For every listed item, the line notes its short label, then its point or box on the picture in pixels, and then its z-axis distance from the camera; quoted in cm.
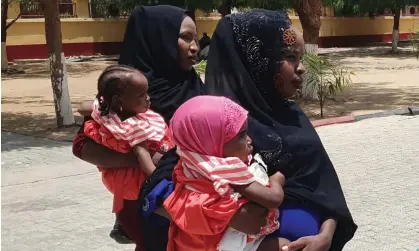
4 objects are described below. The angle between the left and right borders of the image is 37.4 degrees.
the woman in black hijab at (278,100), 201
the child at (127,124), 251
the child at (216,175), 183
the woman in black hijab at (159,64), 262
